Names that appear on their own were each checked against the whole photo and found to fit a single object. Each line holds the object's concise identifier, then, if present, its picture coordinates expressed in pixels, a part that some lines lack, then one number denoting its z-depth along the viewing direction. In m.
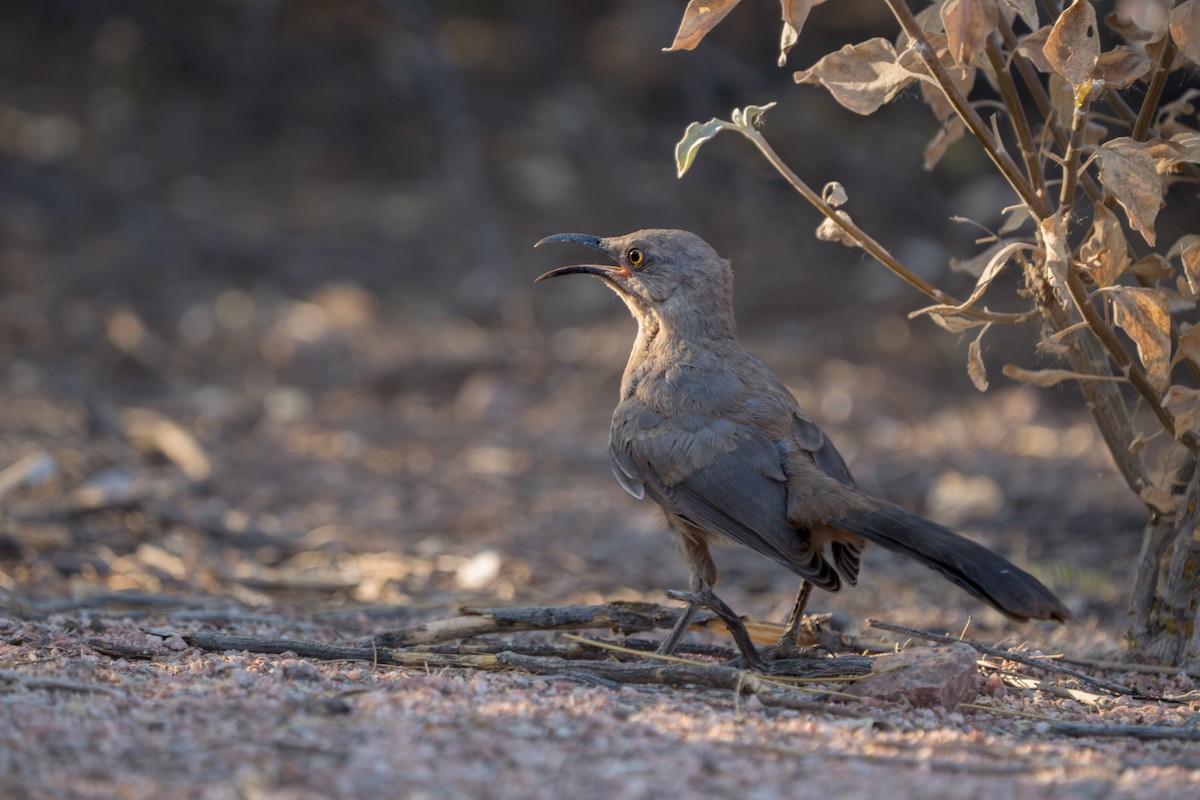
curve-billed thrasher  6.34
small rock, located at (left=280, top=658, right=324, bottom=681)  5.84
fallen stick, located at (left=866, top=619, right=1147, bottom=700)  6.45
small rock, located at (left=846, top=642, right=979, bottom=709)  6.00
